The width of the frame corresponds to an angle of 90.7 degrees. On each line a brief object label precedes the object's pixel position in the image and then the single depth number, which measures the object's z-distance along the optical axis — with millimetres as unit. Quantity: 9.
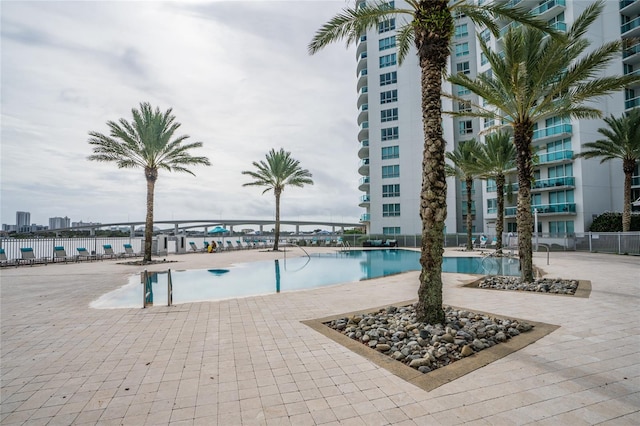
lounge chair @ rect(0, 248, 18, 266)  17922
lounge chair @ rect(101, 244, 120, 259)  24011
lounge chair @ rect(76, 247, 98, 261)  21906
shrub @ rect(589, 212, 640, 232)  25428
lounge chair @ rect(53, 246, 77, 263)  20344
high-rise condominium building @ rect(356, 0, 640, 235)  29531
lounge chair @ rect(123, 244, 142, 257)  25167
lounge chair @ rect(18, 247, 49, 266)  18844
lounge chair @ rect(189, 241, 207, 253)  32594
